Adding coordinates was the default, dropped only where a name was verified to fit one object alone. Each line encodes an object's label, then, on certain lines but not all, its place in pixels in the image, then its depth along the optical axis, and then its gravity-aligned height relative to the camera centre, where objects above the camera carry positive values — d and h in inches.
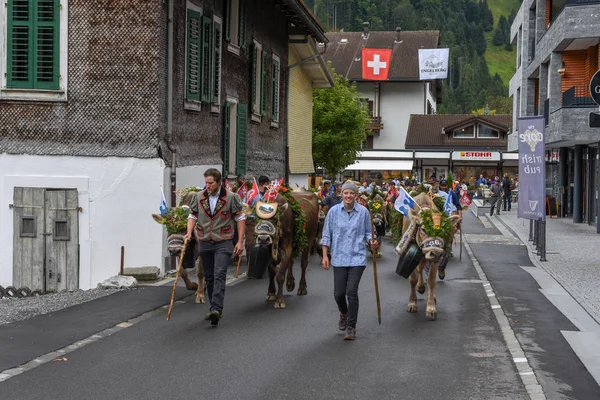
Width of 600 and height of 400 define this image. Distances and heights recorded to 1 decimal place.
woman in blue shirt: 399.6 -23.1
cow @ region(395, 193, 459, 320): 458.3 -25.4
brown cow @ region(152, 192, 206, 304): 504.1 -34.4
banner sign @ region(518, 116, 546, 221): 808.9 +28.4
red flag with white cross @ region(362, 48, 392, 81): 2706.7 +388.2
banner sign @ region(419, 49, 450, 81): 2765.7 +401.1
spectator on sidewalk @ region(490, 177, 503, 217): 1665.8 -1.1
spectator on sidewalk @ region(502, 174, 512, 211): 1824.6 +9.0
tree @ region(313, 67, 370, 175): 1802.4 +135.5
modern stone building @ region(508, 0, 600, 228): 1146.0 +169.0
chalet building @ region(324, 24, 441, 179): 3004.4 +344.9
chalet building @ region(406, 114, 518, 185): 2672.2 +150.5
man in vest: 438.6 -15.3
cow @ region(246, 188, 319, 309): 481.7 -28.2
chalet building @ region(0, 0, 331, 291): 625.9 +37.2
